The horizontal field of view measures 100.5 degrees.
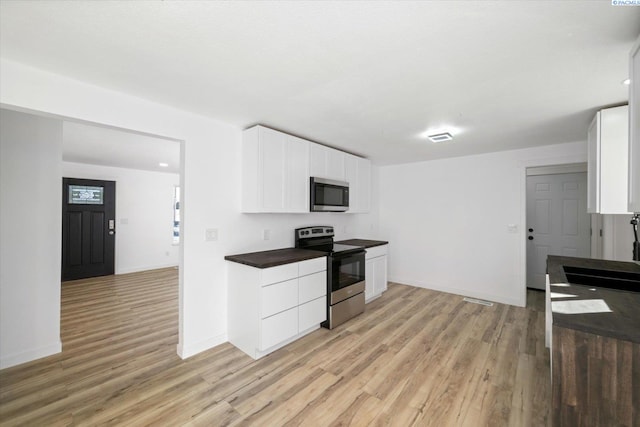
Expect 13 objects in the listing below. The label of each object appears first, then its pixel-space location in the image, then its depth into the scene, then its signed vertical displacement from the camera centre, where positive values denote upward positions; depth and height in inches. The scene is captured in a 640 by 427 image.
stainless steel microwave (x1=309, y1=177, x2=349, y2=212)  132.3 +9.5
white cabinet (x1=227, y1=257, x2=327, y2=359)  98.4 -36.4
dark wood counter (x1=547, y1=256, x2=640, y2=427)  39.6 -24.0
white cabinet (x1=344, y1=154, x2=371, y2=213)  161.7 +20.3
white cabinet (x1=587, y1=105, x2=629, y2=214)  83.9 +17.5
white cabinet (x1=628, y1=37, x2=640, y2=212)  51.6 +17.3
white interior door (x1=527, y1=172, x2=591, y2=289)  165.9 -3.5
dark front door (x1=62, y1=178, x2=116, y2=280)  202.4 -12.7
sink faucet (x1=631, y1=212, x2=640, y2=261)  97.7 -13.0
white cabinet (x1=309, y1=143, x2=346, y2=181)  135.6 +27.4
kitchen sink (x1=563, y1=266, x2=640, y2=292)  83.6 -20.7
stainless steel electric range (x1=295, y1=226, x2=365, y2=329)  123.6 -30.4
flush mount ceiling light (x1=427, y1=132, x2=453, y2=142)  119.2 +35.2
